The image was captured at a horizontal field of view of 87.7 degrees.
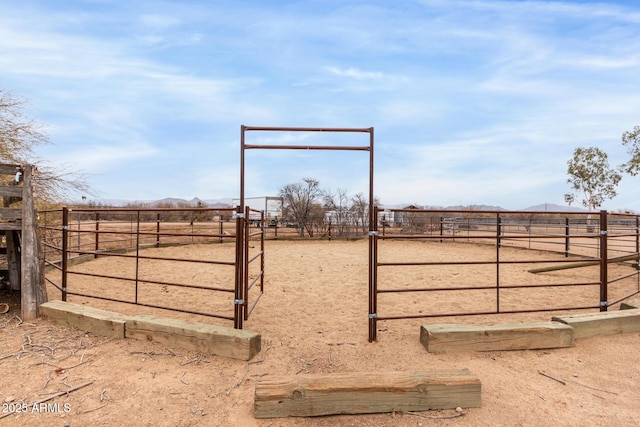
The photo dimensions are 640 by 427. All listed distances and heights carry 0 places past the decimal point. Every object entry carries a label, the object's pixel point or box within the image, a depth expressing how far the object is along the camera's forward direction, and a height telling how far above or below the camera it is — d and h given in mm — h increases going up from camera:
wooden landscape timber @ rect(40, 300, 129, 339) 3084 -1043
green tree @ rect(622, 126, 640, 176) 20781 +3888
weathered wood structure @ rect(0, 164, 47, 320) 3523 -231
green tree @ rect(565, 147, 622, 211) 23766 +3106
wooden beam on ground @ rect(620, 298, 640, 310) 3653 -963
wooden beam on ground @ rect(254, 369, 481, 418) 2023 -1109
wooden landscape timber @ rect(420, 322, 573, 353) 2855 -1050
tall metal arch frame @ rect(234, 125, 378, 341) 3109 +147
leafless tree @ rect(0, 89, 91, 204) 7055 +1246
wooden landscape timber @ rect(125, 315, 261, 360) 2707 -1051
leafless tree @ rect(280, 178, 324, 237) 15586 +419
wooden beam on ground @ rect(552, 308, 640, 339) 3129 -1014
